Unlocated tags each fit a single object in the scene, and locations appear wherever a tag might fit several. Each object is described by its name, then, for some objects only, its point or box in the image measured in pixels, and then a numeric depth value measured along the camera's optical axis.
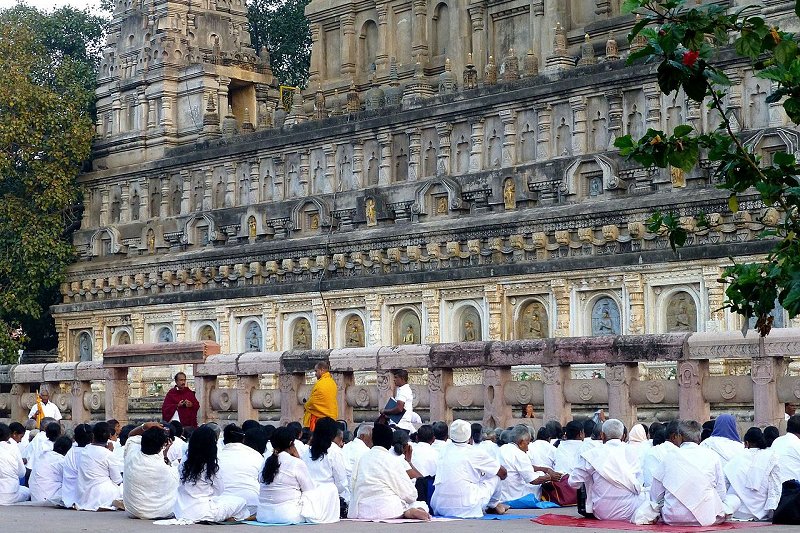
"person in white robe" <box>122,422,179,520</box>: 18.88
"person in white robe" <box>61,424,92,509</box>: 20.98
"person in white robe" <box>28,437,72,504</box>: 22.14
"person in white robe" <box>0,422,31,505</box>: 22.58
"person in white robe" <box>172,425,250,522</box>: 17.92
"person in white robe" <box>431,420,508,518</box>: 18.70
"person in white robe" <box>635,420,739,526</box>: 16.64
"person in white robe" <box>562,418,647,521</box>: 17.73
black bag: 16.75
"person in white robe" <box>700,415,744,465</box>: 18.52
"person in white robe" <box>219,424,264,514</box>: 18.95
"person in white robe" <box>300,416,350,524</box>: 18.52
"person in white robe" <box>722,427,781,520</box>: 17.50
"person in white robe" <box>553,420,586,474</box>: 20.47
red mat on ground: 16.70
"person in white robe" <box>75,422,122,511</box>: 20.80
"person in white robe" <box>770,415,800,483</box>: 17.41
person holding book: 23.19
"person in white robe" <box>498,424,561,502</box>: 19.91
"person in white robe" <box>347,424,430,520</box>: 17.83
